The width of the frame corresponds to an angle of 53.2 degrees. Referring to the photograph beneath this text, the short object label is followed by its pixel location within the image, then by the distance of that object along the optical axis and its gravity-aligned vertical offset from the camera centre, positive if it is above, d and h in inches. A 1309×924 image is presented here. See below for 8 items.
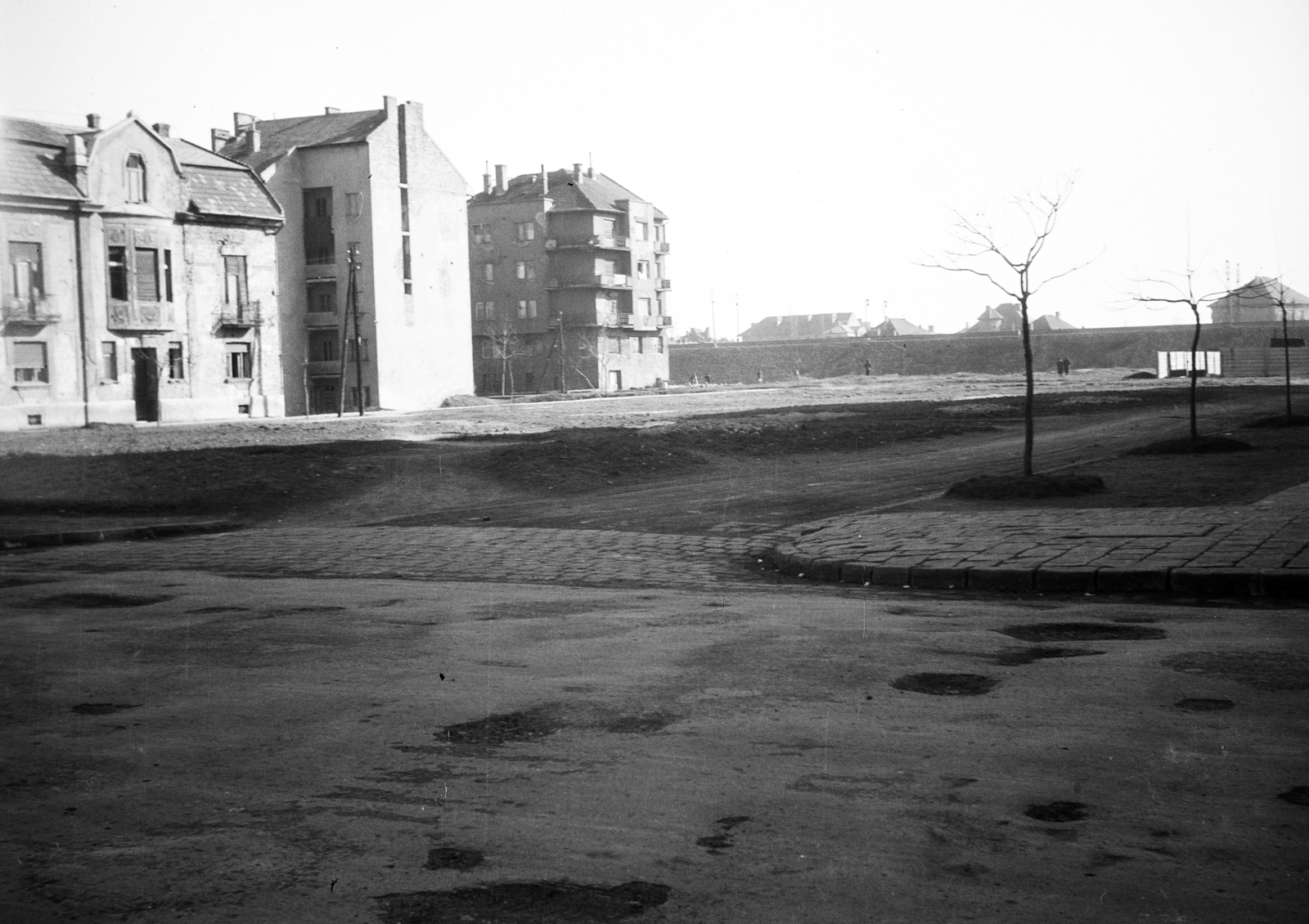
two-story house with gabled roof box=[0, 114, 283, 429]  1696.6 +236.3
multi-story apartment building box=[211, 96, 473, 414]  2753.4 +381.2
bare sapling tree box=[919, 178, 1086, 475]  674.8 +70.2
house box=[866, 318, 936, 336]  6344.5 +385.1
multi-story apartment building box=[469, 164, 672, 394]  3870.6 +397.8
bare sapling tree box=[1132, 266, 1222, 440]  858.1 +67.5
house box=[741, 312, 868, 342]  7568.9 +490.3
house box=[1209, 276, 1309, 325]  4549.7 +297.7
